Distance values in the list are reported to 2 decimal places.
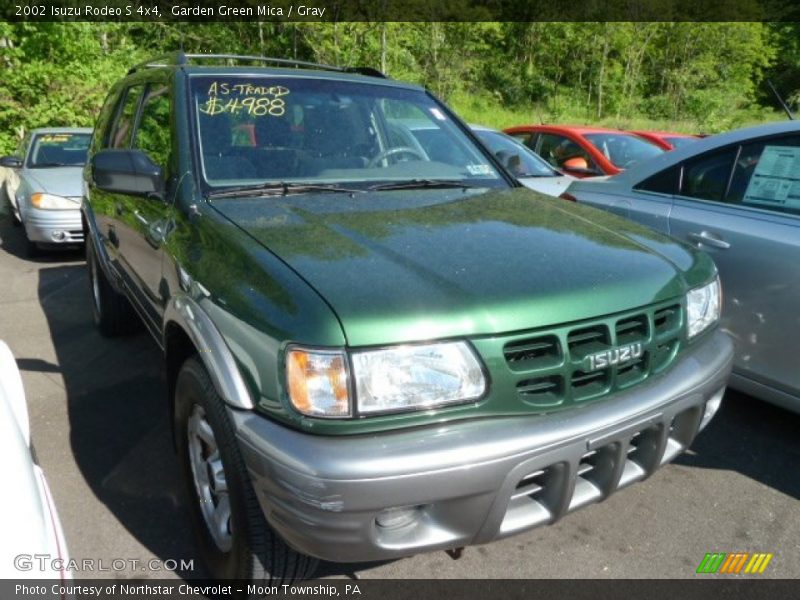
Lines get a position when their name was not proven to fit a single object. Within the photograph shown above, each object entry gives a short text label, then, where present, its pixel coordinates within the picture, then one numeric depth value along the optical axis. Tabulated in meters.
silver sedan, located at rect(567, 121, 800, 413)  2.98
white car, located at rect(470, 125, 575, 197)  6.31
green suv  1.74
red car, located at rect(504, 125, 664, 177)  7.86
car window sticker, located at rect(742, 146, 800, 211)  3.14
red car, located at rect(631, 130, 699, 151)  9.88
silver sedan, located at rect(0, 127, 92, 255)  6.96
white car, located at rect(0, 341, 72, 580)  1.42
